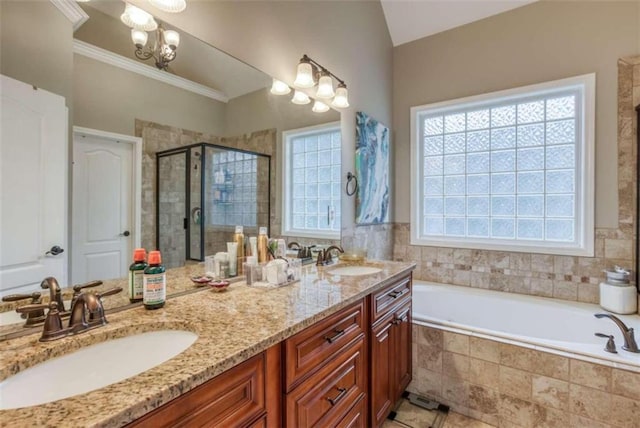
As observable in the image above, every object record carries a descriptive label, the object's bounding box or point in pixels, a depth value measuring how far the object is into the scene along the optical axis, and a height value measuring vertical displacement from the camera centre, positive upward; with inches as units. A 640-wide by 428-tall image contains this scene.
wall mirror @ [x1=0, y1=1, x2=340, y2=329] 42.8 +18.1
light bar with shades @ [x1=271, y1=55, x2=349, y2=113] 78.6 +33.7
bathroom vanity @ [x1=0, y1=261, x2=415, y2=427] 24.9 -15.2
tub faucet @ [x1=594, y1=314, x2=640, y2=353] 67.0 -27.4
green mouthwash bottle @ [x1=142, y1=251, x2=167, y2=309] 43.4 -10.2
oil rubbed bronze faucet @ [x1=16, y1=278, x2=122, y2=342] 33.4 -11.9
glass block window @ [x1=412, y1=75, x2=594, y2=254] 100.1 +15.3
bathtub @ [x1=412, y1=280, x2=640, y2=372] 68.1 -30.3
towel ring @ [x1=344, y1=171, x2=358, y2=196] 99.5 +9.6
